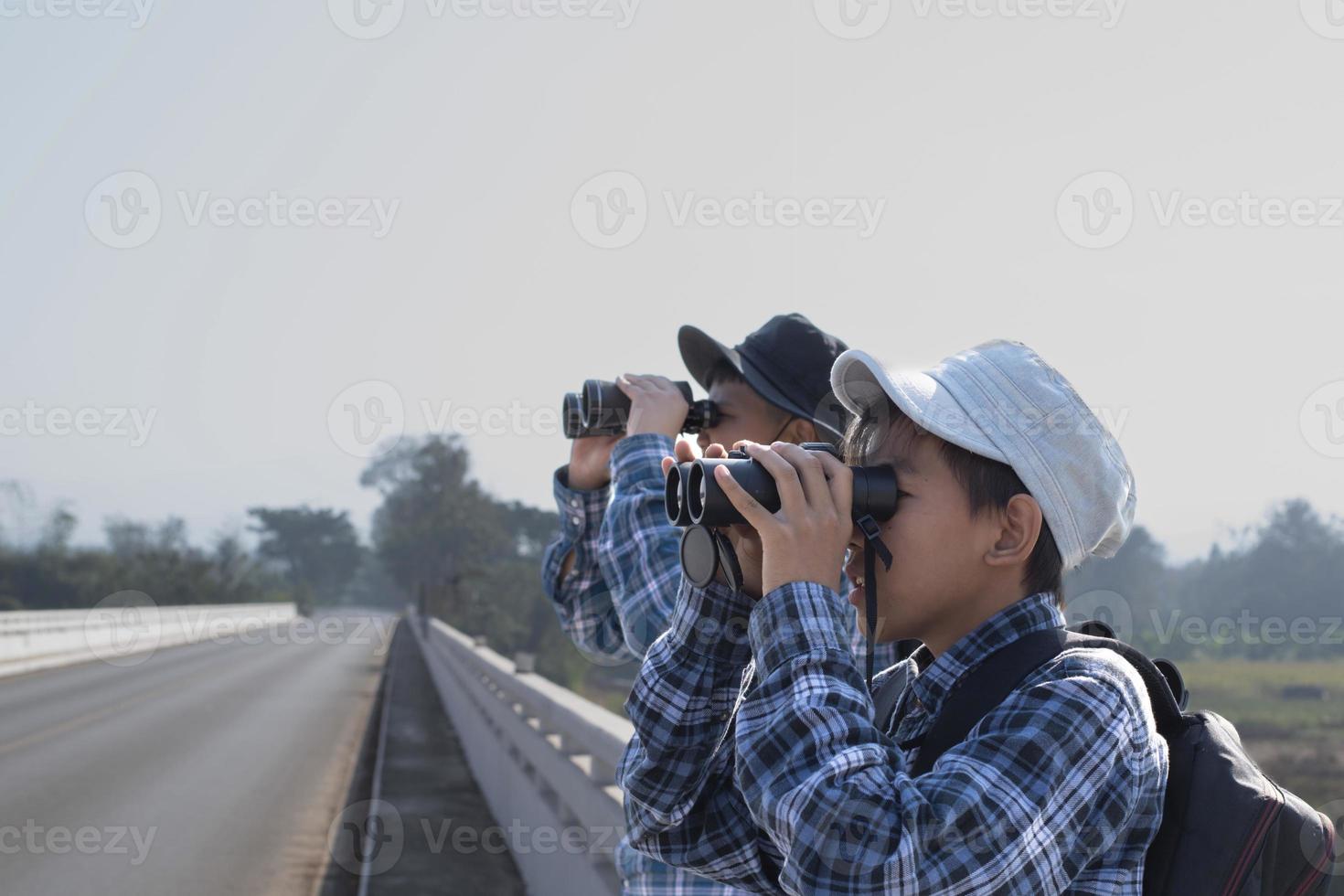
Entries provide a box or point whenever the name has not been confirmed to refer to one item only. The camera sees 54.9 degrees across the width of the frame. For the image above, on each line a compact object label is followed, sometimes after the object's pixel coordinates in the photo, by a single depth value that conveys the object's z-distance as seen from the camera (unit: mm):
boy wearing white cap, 1414
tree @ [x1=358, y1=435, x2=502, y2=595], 74125
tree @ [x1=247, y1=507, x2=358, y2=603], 156000
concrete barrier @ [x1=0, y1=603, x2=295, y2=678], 22844
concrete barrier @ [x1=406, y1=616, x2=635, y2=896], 4383
